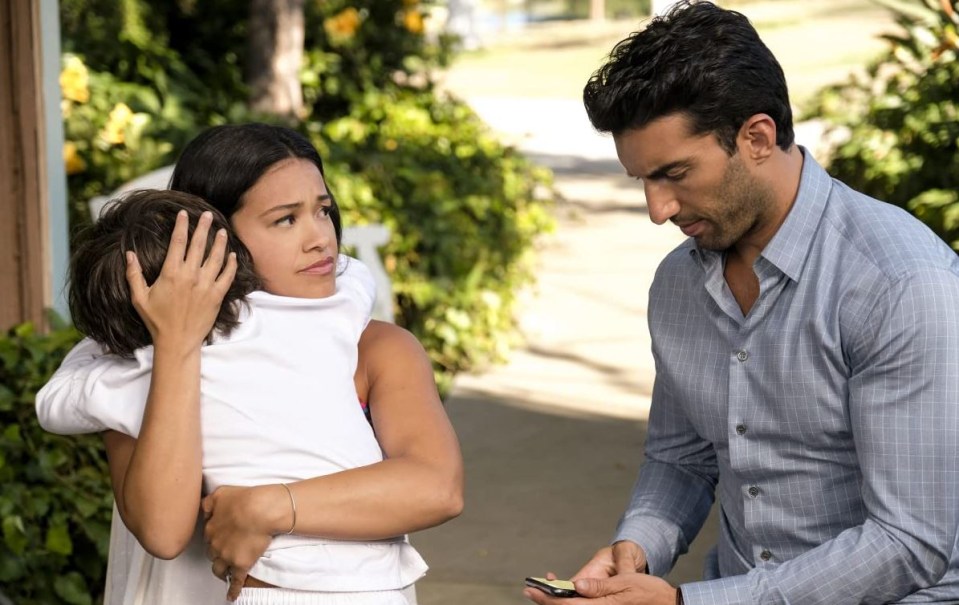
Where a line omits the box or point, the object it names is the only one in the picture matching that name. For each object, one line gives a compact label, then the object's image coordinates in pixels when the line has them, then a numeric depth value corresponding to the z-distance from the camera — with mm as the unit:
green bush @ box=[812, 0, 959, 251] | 9954
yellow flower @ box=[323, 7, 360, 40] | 15758
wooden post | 8447
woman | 3624
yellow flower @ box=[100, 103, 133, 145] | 11433
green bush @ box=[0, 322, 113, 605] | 6456
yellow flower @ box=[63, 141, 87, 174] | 10855
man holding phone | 3810
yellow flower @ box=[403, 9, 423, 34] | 16235
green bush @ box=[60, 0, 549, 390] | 11706
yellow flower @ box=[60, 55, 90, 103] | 11342
